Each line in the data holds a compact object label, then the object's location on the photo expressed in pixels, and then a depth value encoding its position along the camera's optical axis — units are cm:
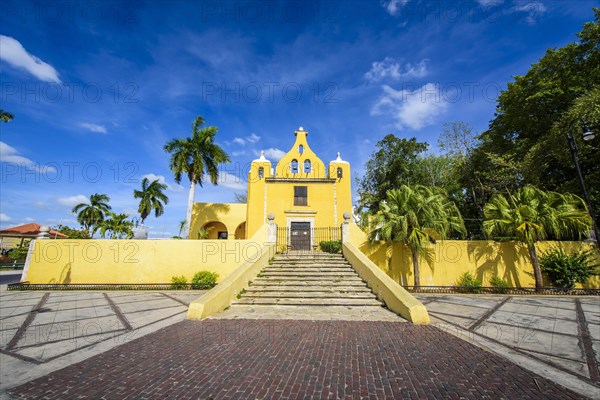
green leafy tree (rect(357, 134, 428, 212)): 2542
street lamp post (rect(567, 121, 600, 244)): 804
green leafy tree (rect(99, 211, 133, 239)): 1666
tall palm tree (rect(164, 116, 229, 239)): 1884
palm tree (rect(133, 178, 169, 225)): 2877
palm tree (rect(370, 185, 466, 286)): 1156
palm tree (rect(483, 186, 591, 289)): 1116
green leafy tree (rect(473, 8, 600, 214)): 1235
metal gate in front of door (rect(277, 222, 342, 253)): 1602
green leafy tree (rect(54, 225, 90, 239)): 2648
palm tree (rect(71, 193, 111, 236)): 3462
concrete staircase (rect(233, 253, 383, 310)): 801
